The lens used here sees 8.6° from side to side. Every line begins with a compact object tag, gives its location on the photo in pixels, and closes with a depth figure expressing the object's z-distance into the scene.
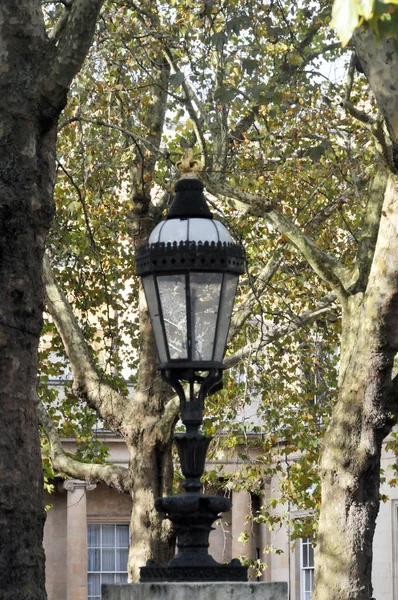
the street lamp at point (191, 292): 12.58
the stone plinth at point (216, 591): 10.50
